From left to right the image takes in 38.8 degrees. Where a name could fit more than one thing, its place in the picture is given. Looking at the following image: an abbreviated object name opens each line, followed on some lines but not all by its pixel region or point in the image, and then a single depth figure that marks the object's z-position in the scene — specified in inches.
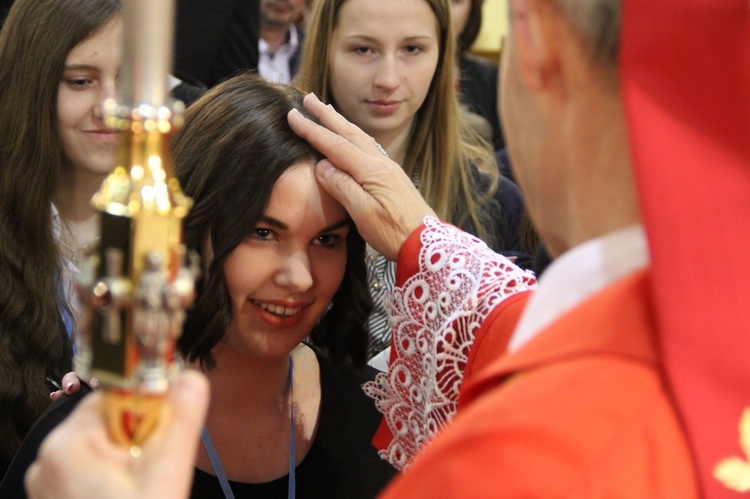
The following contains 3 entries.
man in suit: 166.4
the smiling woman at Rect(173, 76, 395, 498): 81.5
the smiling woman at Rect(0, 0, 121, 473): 100.8
